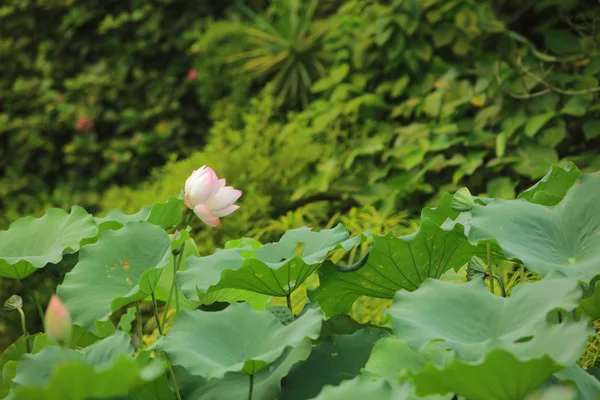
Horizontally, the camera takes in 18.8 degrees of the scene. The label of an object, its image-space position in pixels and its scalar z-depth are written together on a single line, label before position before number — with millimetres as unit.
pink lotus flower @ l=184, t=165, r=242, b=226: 5474
